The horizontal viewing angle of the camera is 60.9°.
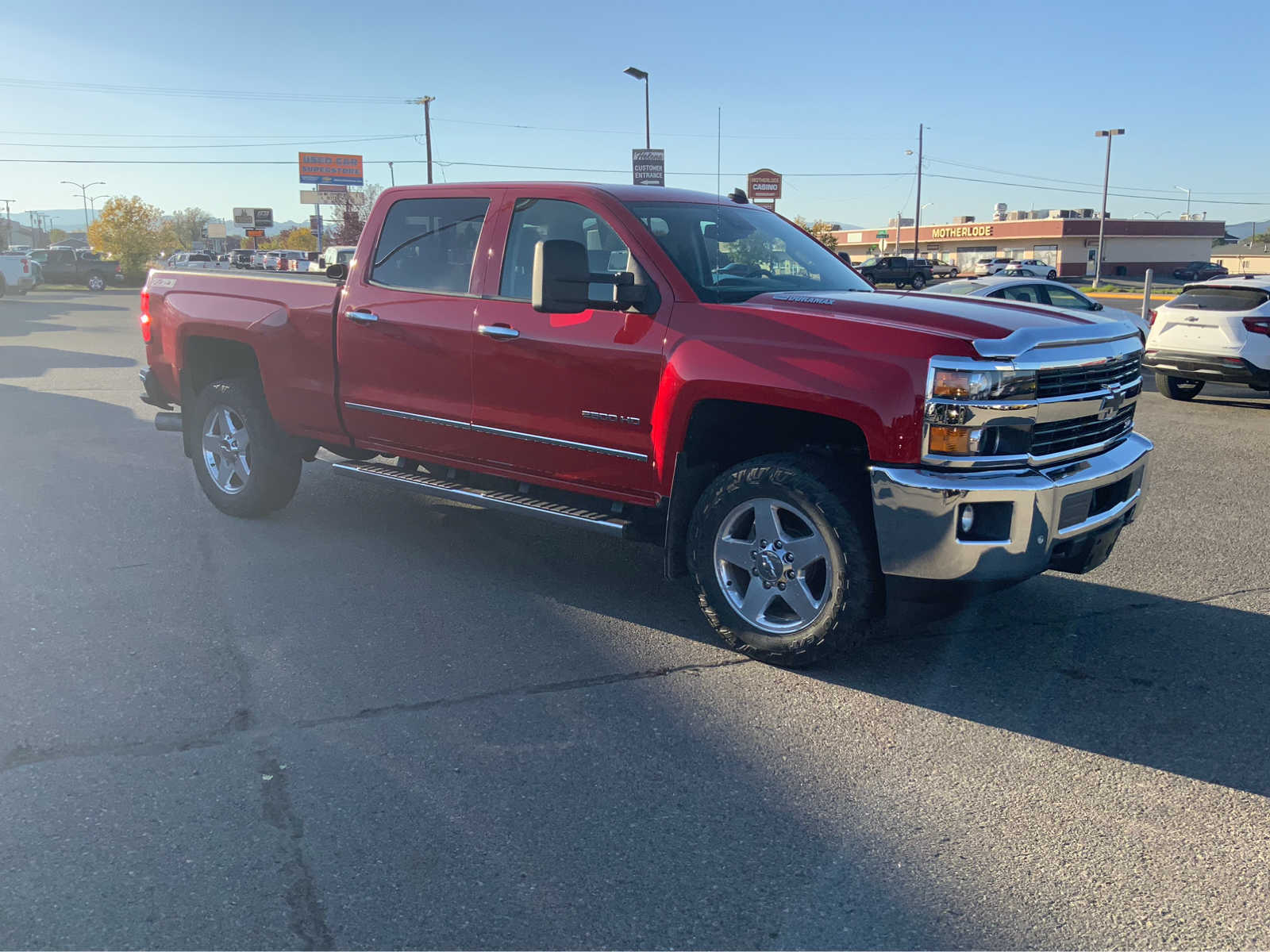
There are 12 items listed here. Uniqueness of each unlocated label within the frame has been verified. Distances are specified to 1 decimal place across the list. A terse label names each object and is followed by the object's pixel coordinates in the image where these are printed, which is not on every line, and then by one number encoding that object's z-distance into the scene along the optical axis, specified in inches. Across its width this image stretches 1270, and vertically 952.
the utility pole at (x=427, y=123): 2527.1
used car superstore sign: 3292.3
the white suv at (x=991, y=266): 2205.5
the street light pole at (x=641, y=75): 1448.1
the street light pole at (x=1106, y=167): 2653.8
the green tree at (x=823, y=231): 3036.4
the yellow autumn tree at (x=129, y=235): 2711.6
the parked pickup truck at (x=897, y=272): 2113.7
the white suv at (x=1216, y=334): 471.2
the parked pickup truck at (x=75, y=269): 2021.4
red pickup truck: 160.4
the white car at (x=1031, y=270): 2010.3
